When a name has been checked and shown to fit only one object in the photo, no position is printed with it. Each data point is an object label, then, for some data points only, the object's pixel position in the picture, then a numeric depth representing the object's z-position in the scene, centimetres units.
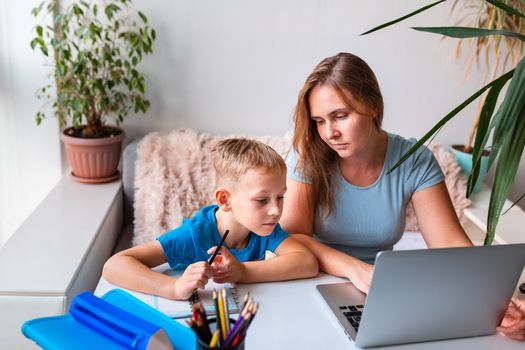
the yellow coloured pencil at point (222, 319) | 76
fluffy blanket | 212
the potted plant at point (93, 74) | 203
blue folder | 85
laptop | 92
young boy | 111
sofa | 147
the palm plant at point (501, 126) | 85
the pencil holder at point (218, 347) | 73
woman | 137
